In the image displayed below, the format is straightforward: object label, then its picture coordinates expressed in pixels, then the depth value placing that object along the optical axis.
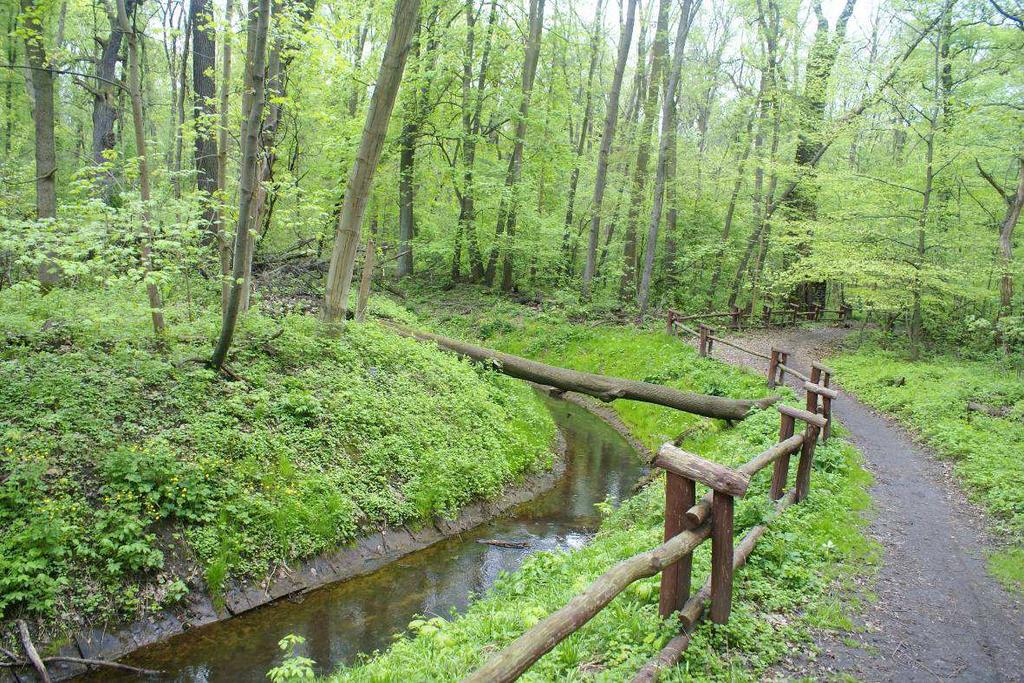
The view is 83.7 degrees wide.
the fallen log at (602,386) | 13.29
